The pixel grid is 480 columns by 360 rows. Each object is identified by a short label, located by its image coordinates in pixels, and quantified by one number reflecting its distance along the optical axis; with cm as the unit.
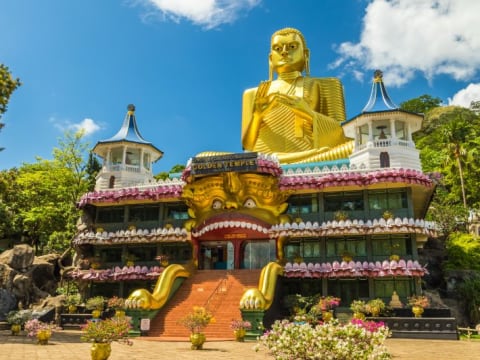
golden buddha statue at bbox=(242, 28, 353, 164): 3547
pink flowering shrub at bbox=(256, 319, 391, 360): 720
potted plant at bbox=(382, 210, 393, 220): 2573
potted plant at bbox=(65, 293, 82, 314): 2797
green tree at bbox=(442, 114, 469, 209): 4869
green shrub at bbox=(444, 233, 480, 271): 3588
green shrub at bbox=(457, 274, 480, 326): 3098
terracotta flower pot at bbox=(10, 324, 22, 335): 2180
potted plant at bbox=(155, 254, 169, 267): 2917
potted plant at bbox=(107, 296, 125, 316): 2594
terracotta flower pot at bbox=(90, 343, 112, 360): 1148
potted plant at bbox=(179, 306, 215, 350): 1650
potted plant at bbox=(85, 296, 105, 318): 2718
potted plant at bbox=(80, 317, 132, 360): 1154
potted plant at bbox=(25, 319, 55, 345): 1725
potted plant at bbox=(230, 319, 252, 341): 1942
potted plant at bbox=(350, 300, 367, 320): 2252
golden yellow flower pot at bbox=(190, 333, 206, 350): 1645
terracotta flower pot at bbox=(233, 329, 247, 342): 1941
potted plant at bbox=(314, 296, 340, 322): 2256
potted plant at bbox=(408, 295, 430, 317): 2222
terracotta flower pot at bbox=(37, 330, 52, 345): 1725
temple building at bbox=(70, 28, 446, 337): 2478
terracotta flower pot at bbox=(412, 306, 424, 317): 2219
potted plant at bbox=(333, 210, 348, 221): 2639
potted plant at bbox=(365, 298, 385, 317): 2236
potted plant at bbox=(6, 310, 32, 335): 2186
